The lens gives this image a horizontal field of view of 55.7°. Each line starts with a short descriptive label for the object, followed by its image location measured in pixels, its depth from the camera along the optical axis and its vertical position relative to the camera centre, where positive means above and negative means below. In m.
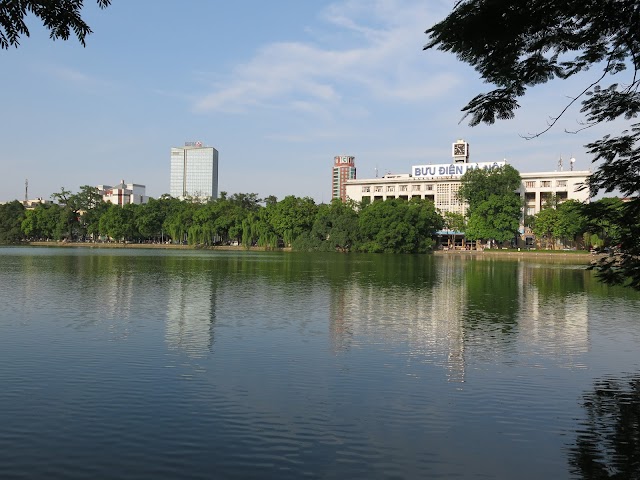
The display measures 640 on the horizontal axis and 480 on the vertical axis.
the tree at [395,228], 87.38 +2.91
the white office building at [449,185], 101.94 +11.74
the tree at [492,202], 89.75 +7.09
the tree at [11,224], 122.50 +3.71
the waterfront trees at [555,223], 80.43 +3.70
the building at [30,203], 177.82 +12.11
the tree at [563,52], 6.84 +2.39
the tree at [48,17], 5.05 +1.93
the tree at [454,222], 97.12 +4.34
